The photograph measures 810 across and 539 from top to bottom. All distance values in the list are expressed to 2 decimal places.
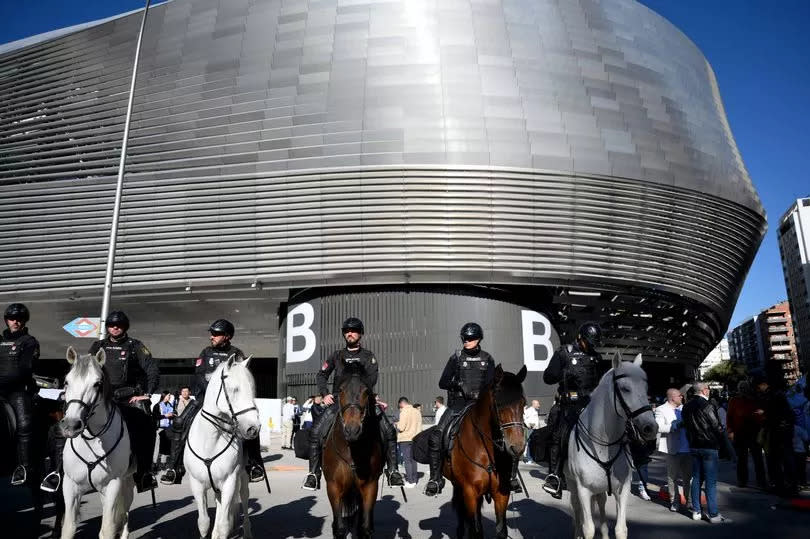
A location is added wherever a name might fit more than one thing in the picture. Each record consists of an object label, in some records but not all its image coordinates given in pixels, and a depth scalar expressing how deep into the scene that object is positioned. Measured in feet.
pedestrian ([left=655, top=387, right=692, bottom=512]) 32.09
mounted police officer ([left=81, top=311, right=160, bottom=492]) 22.82
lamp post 50.68
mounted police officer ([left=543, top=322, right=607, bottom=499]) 23.30
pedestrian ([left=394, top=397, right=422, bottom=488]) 44.60
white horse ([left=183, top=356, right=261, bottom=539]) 20.12
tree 270.10
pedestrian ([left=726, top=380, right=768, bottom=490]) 40.22
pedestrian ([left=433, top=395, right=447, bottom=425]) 51.73
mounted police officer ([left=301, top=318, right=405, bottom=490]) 21.33
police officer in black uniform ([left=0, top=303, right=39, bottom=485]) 23.77
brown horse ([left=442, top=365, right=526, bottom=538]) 18.01
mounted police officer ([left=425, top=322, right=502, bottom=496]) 22.93
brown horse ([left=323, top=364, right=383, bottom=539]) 19.70
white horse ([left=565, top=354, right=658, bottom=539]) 19.11
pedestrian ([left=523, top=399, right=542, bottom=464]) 59.43
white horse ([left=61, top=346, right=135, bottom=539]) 18.75
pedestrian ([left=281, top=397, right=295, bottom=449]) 72.13
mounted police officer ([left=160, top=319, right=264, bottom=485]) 22.30
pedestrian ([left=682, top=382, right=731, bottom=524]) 29.12
